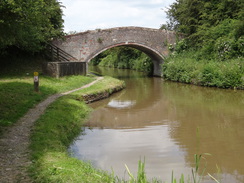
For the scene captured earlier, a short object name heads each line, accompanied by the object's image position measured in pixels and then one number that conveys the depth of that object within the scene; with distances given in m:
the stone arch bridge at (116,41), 20.58
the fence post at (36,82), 10.85
